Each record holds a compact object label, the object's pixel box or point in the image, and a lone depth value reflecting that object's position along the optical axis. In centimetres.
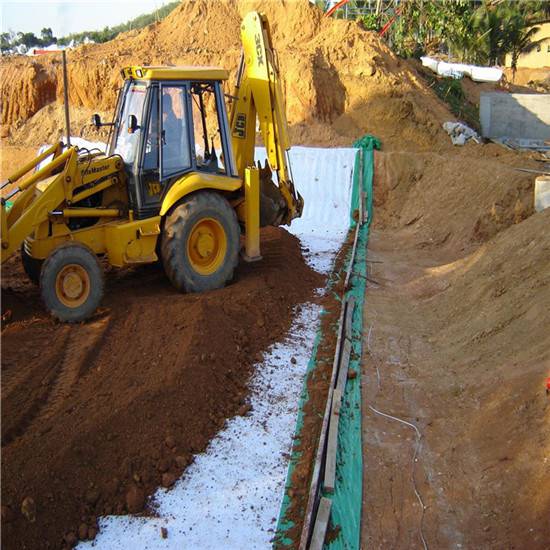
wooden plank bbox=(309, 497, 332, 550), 459
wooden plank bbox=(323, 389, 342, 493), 529
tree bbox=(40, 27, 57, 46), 6228
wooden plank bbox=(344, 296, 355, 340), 839
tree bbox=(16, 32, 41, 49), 5954
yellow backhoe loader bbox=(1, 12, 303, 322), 750
